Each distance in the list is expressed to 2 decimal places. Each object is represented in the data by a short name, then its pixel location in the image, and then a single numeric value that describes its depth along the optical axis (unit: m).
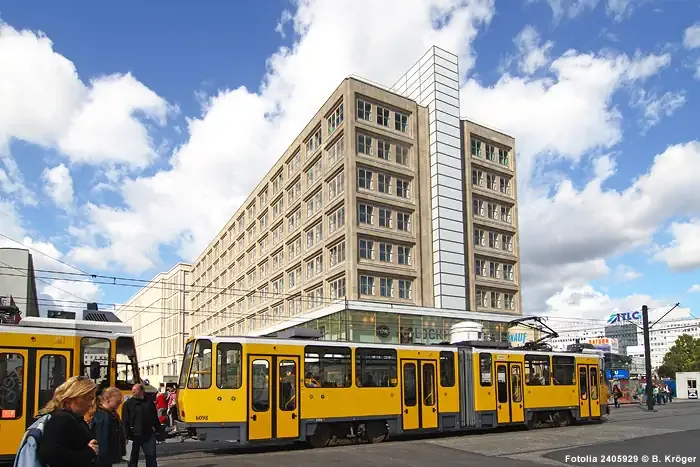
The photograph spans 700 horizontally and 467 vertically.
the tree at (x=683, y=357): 109.56
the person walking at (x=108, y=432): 7.15
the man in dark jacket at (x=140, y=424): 10.93
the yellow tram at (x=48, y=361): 14.67
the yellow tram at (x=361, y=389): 17.27
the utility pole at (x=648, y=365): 36.88
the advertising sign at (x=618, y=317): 65.91
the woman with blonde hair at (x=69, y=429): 4.59
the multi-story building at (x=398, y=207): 46.84
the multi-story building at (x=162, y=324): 104.75
